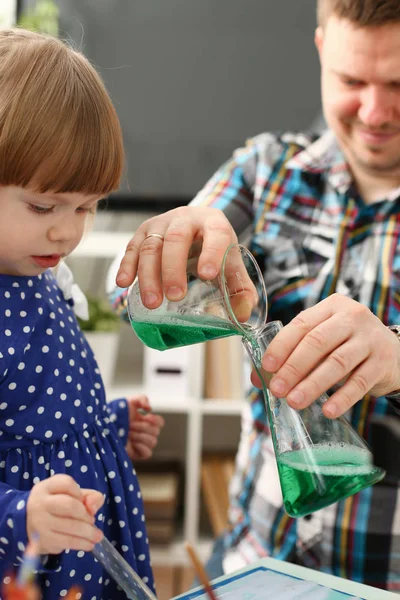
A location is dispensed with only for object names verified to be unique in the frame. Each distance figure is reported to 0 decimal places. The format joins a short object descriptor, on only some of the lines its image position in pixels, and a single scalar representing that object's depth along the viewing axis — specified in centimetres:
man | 114
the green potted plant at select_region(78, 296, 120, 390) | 226
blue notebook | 69
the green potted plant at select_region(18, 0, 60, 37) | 235
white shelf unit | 241
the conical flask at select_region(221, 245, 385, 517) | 68
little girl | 78
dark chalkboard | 256
